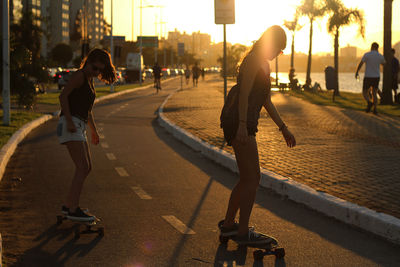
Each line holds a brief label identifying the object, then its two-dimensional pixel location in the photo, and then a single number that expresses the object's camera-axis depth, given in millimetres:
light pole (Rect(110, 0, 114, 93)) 44500
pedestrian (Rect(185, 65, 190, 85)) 62594
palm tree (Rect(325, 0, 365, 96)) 43906
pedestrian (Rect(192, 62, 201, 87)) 53738
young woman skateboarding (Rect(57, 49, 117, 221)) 6125
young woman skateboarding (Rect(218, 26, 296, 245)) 5242
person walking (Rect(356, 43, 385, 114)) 18094
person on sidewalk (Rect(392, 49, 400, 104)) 25562
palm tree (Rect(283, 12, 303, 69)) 63819
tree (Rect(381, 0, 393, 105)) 26094
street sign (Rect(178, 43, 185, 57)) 48938
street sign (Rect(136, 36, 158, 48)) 93556
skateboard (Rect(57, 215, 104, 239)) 5799
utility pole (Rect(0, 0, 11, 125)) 15894
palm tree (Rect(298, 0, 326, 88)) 53975
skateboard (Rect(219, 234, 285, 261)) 5107
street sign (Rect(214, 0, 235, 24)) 12367
